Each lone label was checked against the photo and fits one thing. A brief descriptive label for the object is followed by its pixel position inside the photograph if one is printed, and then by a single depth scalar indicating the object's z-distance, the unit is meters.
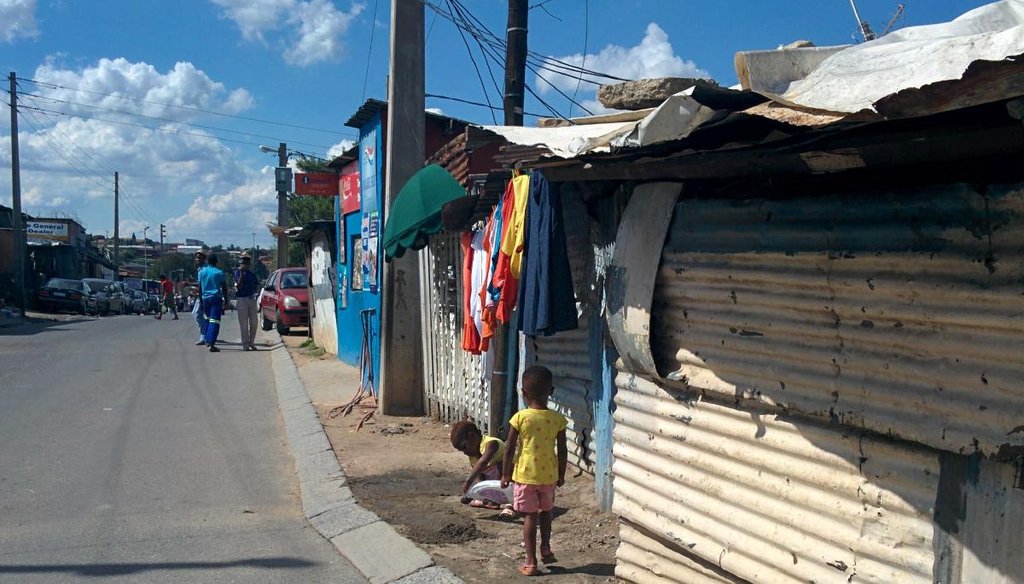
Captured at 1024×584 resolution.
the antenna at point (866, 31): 4.94
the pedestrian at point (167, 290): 33.00
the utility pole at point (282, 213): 34.53
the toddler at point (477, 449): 6.25
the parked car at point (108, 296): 40.72
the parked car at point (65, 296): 37.50
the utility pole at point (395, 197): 10.25
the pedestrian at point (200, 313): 18.78
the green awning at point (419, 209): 8.52
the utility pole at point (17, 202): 33.88
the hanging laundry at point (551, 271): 5.79
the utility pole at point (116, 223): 67.19
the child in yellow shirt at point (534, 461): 5.12
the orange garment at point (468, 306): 8.02
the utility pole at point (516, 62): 11.23
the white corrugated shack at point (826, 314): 2.84
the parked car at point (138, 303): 48.03
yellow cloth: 6.30
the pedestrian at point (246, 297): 17.88
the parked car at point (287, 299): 22.33
